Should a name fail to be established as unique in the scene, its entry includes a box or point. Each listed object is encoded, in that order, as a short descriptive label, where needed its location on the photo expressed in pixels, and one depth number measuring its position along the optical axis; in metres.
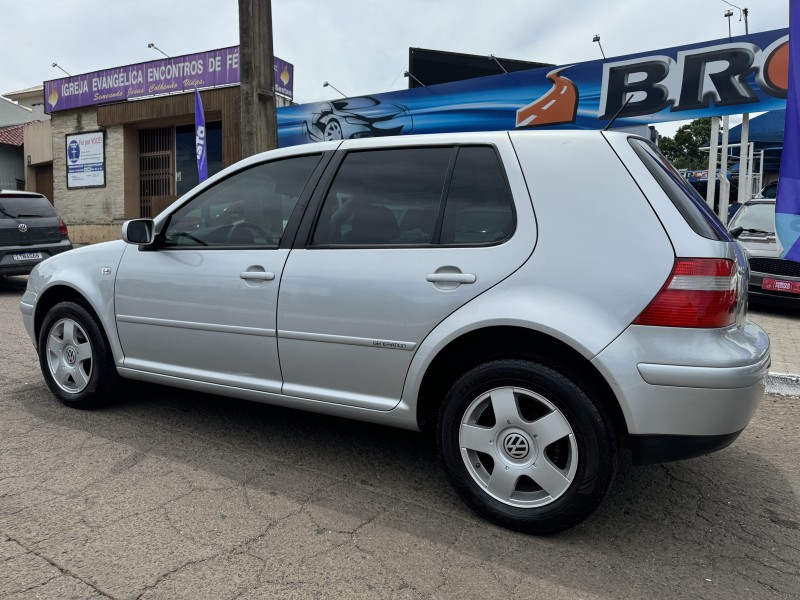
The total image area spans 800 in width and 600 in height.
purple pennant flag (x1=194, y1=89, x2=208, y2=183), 11.69
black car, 9.68
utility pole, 7.16
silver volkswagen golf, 2.39
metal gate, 19.91
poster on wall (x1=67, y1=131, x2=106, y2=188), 20.44
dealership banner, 9.83
